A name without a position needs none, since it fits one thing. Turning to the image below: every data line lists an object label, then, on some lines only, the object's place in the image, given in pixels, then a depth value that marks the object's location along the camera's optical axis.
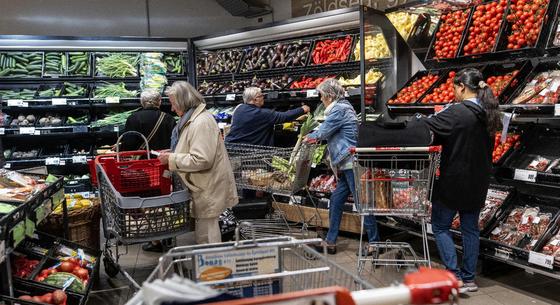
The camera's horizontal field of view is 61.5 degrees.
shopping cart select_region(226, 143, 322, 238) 4.63
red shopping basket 3.68
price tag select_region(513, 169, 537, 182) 3.76
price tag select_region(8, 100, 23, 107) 6.66
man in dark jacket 5.36
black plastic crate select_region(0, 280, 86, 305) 2.96
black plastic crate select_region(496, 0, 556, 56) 3.94
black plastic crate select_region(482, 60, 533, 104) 4.12
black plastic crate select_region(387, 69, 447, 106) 4.85
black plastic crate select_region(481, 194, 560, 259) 3.69
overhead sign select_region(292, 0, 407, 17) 6.22
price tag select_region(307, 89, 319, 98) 5.83
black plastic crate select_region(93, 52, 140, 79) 7.34
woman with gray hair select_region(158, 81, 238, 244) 3.36
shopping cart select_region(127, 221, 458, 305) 1.60
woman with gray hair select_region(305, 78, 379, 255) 4.53
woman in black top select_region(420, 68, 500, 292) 3.49
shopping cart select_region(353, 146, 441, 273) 3.39
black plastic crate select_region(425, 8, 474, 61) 4.85
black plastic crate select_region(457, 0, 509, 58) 4.31
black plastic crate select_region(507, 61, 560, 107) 4.07
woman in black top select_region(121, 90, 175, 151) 5.10
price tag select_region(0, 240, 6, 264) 2.36
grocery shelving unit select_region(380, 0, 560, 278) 3.67
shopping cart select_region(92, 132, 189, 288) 3.15
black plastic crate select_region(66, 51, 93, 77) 7.25
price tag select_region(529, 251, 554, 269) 3.42
